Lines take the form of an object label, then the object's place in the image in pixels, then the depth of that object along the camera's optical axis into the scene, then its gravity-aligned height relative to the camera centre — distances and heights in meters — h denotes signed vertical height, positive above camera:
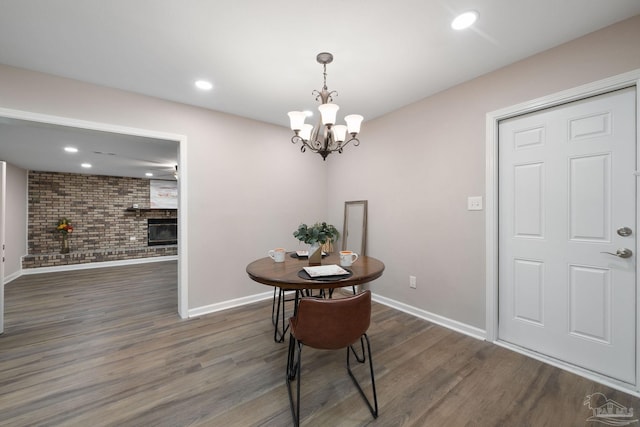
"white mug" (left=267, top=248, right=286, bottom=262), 2.14 -0.37
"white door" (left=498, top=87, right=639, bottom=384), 1.68 -0.14
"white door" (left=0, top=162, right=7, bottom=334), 2.51 -0.19
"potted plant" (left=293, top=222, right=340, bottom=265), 2.01 -0.20
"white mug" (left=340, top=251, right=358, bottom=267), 1.95 -0.36
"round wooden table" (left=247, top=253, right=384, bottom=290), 1.55 -0.43
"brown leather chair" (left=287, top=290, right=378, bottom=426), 1.33 -0.61
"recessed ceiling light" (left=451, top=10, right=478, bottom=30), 1.58 +1.27
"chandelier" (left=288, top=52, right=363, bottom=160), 1.82 +0.70
